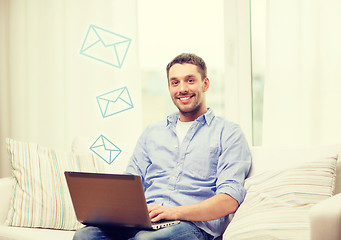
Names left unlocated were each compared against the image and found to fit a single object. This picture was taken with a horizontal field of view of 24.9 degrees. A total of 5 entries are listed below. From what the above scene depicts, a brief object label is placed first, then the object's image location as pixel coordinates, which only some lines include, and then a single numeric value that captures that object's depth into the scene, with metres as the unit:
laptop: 2.59
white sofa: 2.82
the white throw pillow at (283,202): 2.55
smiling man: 2.78
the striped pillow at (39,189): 3.12
